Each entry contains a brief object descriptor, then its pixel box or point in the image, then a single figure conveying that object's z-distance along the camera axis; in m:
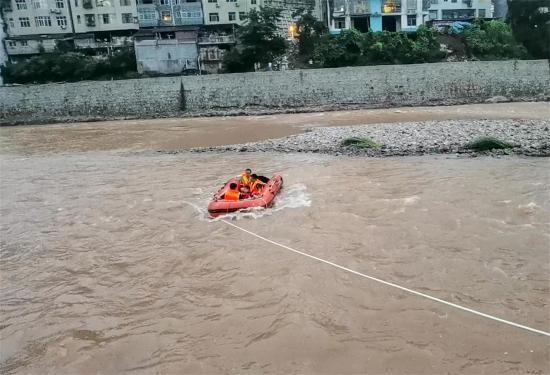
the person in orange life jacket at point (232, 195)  9.77
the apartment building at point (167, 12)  35.44
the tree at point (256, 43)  31.28
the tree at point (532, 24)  30.62
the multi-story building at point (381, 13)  34.75
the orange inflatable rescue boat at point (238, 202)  9.49
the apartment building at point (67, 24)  35.72
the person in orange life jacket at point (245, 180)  10.27
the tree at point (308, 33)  33.56
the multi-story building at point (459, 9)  38.84
